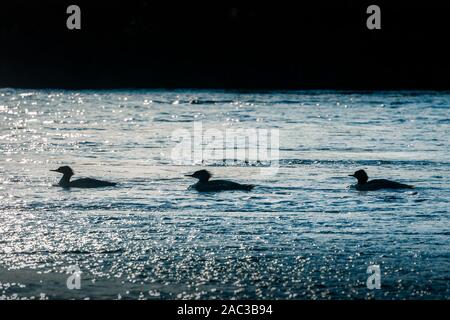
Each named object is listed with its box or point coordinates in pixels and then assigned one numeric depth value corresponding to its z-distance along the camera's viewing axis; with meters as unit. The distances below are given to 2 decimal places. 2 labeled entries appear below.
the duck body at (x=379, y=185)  20.53
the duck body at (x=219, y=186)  20.42
